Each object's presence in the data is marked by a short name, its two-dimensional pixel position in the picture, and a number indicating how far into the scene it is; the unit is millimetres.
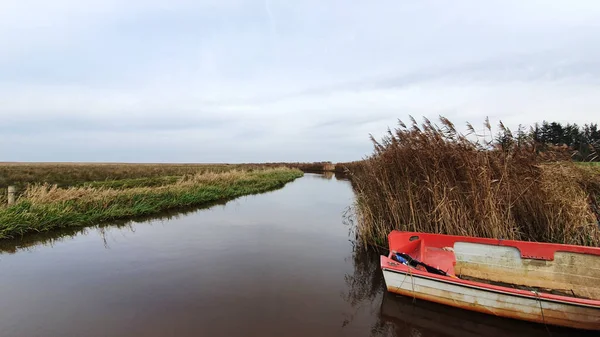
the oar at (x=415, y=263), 5359
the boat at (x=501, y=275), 4371
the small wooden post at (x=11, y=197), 11102
